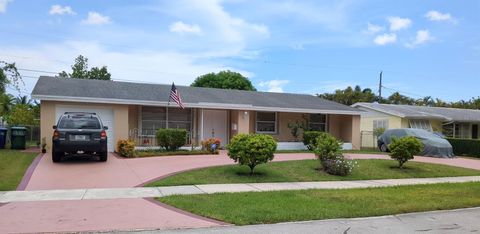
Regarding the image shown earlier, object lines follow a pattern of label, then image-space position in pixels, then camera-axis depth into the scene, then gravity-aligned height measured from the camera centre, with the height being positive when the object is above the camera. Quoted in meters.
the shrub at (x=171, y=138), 19.69 -1.09
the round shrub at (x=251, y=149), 13.41 -1.02
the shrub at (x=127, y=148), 17.91 -1.41
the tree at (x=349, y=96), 55.69 +2.33
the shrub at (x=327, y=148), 15.21 -1.11
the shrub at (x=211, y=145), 19.94 -1.40
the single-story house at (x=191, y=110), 20.19 +0.14
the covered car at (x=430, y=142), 23.86 -1.37
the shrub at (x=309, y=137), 24.44 -1.22
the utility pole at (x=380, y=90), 55.56 +3.09
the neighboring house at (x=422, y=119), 32.81 -0.23
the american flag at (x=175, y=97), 20.53 +0.72
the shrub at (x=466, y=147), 26.56 -1.78
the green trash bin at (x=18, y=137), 19.70 -1.13
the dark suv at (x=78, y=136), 14.98 -0.81
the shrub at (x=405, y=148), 16.66 -1.17
